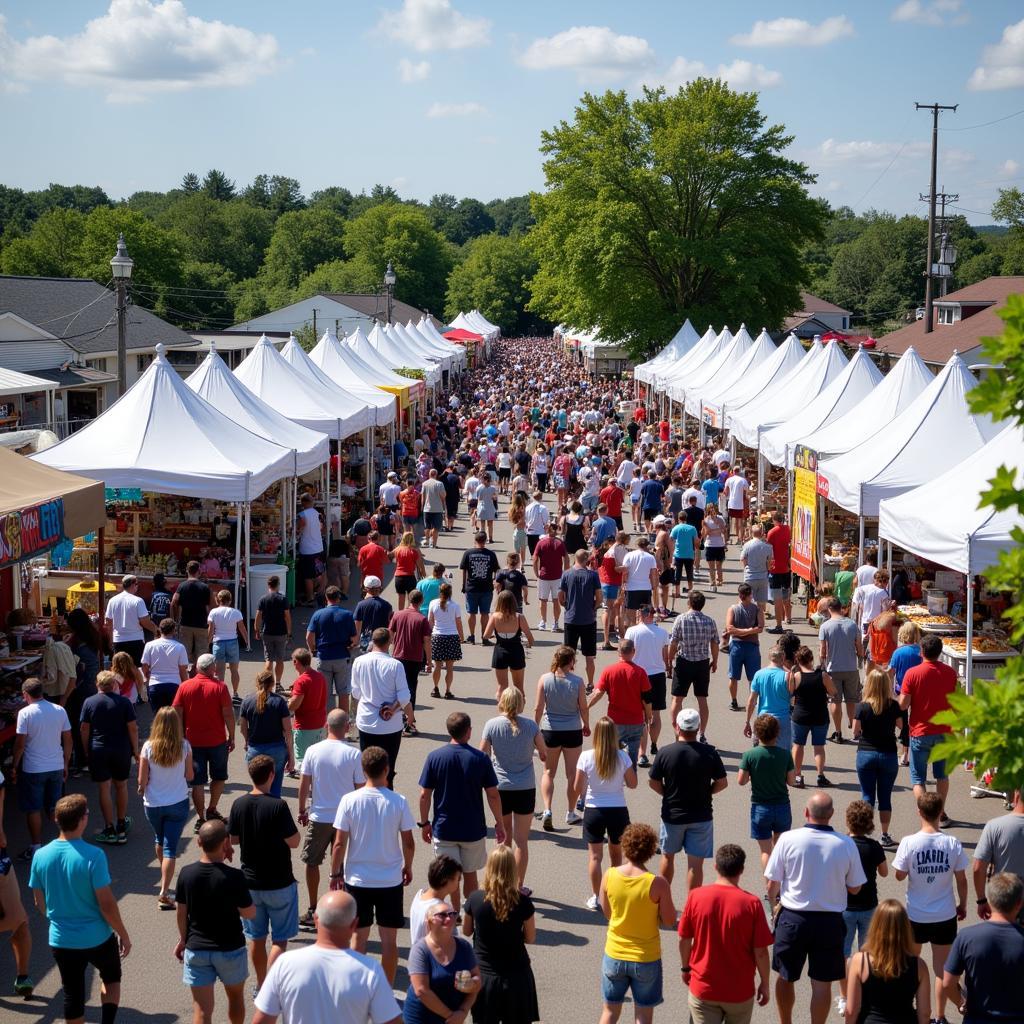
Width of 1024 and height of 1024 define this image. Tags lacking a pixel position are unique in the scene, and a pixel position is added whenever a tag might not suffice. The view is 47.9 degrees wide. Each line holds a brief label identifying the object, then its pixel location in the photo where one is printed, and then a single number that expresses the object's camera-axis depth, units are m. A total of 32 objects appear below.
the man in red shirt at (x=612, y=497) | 19.06
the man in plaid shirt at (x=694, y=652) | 10.59
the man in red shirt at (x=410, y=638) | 10.86
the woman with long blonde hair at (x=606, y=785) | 7.30
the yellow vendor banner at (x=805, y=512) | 16.17
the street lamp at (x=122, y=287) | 20.25
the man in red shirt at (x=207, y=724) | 8.59
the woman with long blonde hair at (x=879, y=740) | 8.51
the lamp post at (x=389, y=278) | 38.63
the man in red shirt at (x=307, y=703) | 8.95
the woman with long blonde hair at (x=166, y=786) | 7.54
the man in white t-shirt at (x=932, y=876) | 6.30
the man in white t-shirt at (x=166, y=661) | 10.06
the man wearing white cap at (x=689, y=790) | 7.32
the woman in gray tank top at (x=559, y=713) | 8.80
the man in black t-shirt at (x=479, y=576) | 14.39
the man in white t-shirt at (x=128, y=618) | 11.45
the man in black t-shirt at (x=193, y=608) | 11.95
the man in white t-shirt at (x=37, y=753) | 8.12
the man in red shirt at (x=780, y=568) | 15.45
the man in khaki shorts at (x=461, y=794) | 6.87
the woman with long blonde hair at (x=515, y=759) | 7.64
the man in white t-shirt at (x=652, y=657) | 10.28
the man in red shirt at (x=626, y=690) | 9.02
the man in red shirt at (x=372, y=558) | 14.64
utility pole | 39.59
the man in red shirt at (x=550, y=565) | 14.88
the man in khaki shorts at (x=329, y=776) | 7.09
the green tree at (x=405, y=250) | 111.25
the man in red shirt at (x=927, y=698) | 9.00
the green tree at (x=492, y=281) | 113.25
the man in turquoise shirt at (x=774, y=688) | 9.39
